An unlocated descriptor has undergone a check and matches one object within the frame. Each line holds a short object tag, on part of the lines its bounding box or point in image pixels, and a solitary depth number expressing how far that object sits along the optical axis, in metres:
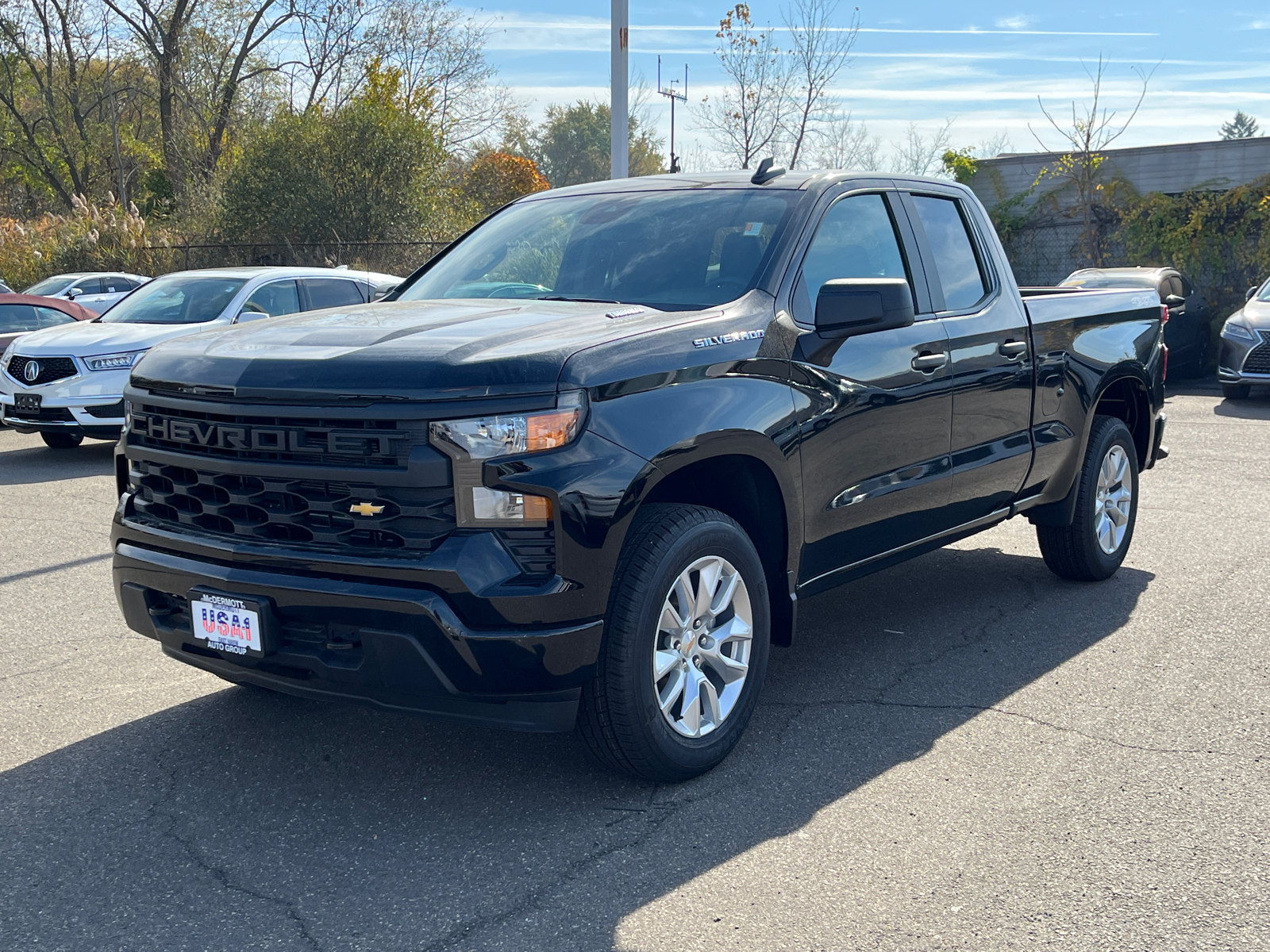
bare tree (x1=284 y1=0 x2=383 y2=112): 34.38
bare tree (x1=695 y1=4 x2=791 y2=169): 33.47
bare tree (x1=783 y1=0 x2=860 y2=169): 32.91
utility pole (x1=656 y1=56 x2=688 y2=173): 41.58
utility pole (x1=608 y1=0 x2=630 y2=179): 11.91
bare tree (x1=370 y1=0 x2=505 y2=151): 34.34
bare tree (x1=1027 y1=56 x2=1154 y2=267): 21.34
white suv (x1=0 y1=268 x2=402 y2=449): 10.60
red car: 13.27
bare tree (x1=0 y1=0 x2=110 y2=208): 38.31
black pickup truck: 3.30
